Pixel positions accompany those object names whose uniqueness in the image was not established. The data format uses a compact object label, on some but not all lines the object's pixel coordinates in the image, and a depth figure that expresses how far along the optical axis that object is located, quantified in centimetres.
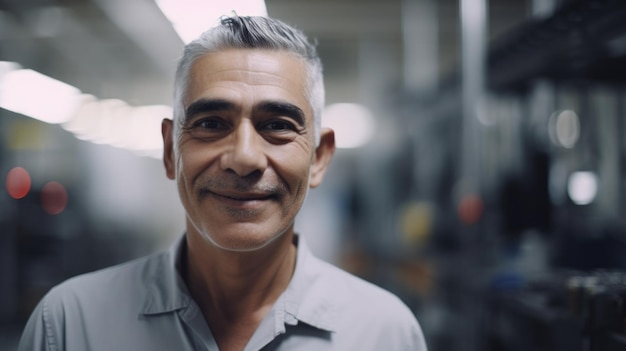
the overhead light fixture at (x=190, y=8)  164
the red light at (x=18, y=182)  428
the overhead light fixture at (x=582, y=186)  277
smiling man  97
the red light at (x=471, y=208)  276
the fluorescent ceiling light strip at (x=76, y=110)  312
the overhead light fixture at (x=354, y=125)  694
